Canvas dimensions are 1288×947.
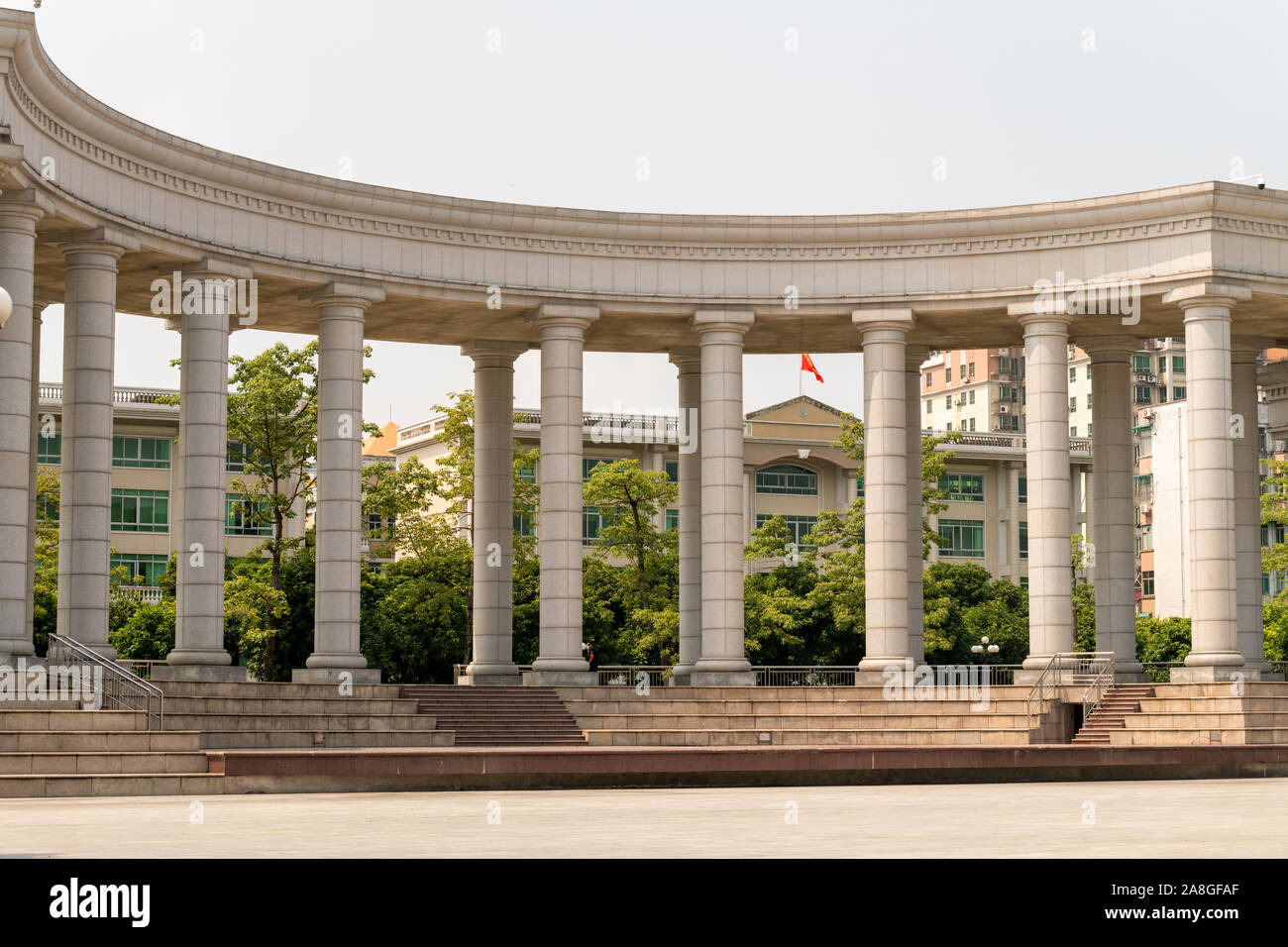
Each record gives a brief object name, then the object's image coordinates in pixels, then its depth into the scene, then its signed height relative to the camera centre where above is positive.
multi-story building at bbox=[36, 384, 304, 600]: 112.25 +9.00
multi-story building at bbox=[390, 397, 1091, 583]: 124.00 +11.29
